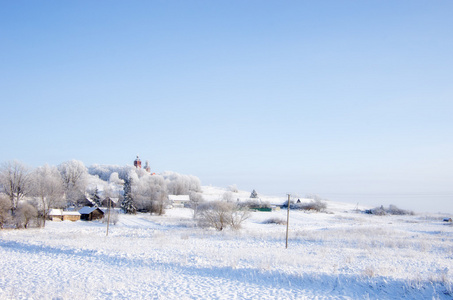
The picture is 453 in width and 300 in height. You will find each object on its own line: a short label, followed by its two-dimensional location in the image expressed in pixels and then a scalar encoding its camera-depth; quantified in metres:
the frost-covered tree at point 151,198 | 77.26
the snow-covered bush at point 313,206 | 108.21
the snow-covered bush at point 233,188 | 172.25
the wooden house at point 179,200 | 100.81
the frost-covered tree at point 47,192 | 55.00
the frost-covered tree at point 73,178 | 85.56
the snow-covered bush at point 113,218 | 53.32
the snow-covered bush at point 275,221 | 61.52
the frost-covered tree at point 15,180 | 57.96
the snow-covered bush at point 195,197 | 100.38
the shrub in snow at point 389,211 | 104.02
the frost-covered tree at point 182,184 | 126.69
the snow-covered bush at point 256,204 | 101.35
